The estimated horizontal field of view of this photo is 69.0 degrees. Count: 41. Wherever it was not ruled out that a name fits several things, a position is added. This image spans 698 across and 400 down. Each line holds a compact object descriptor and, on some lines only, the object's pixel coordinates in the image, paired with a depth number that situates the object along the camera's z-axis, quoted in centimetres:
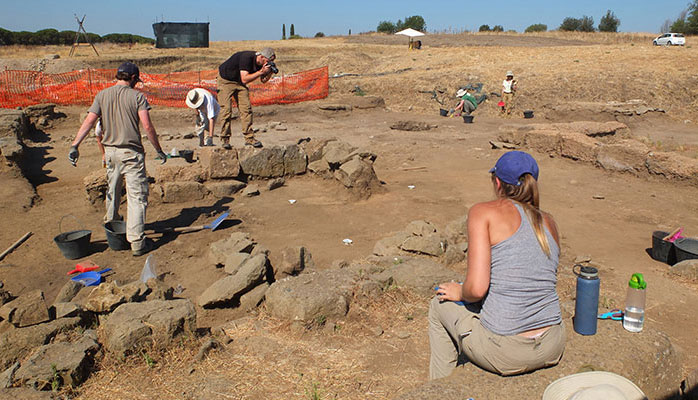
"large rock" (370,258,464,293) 482
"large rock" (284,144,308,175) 935
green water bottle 332
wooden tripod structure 3079
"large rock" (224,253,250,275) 561
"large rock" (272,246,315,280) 553
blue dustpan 561
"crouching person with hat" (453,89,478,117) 1781
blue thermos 330
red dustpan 600
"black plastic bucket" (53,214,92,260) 625
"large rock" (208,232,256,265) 602
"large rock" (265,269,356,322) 429
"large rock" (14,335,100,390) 335
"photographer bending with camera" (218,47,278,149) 927
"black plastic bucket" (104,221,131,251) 643
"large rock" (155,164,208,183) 834
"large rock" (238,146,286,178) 901
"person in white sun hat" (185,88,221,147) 1077
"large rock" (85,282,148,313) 434
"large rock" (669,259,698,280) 535
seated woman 271
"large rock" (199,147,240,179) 869
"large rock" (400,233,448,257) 578
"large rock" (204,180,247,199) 843
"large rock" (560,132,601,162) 1009
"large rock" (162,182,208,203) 807
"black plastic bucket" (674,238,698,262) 558
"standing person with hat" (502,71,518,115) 1719
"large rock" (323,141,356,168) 885
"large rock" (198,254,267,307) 496
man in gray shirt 595
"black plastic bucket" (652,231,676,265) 581
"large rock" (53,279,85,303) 517
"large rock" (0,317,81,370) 380
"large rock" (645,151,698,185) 850
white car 3081
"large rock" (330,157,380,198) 830
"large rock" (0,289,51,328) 414
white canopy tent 3492
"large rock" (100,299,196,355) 372
